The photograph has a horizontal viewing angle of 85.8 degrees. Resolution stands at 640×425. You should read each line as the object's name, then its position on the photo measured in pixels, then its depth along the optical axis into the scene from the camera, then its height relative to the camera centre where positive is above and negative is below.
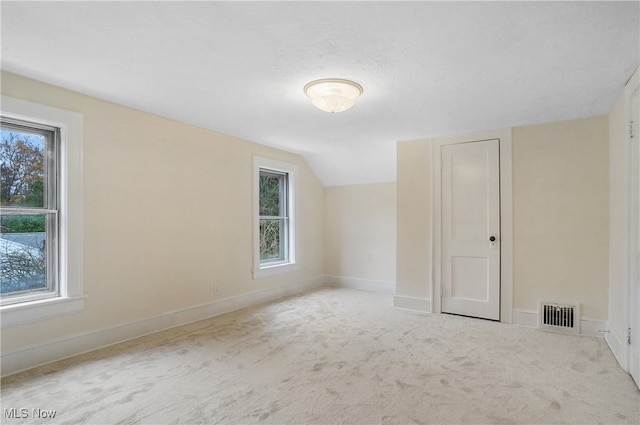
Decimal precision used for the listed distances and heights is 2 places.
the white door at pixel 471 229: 3.92 -0.20
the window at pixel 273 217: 4.75 -0.08
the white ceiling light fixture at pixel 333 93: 2.58 +0.92
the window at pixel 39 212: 2.61 +0.00
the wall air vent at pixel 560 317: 3.46 -1.08
